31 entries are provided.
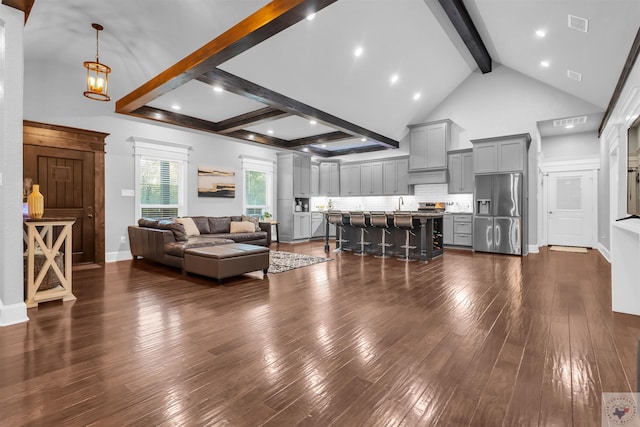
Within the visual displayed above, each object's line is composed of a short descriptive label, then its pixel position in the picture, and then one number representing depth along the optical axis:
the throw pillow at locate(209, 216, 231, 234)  6.93
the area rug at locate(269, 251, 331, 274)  5.16
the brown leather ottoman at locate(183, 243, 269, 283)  4.08
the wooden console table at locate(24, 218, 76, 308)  3.13
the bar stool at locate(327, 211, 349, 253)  6.74
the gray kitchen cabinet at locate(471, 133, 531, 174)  6.80
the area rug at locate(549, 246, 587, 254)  7.26
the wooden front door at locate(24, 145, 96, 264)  5.05
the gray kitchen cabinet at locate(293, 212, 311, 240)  9.12
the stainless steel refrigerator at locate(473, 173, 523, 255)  6.70
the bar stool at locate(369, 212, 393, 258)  6.07
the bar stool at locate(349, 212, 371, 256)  6.37
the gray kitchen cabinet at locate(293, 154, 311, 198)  9.23
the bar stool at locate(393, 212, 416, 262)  5.76
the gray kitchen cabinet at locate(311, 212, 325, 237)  9.70
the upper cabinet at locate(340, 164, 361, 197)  10.02
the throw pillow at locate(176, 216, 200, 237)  6.25
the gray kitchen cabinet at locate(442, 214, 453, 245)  7.87
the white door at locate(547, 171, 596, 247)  7.84
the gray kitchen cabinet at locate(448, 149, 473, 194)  7.76
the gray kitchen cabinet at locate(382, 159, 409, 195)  8.97
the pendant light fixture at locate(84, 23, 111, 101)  3.80
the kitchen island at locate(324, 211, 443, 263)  5.88
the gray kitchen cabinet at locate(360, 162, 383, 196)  9.50
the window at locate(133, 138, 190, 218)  6.32
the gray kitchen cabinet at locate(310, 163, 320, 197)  10.17
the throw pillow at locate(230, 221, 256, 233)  7.05
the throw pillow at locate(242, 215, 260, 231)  7.44
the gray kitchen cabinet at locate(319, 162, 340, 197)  10.45
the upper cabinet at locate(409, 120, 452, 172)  8.07
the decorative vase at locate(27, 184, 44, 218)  3.24
